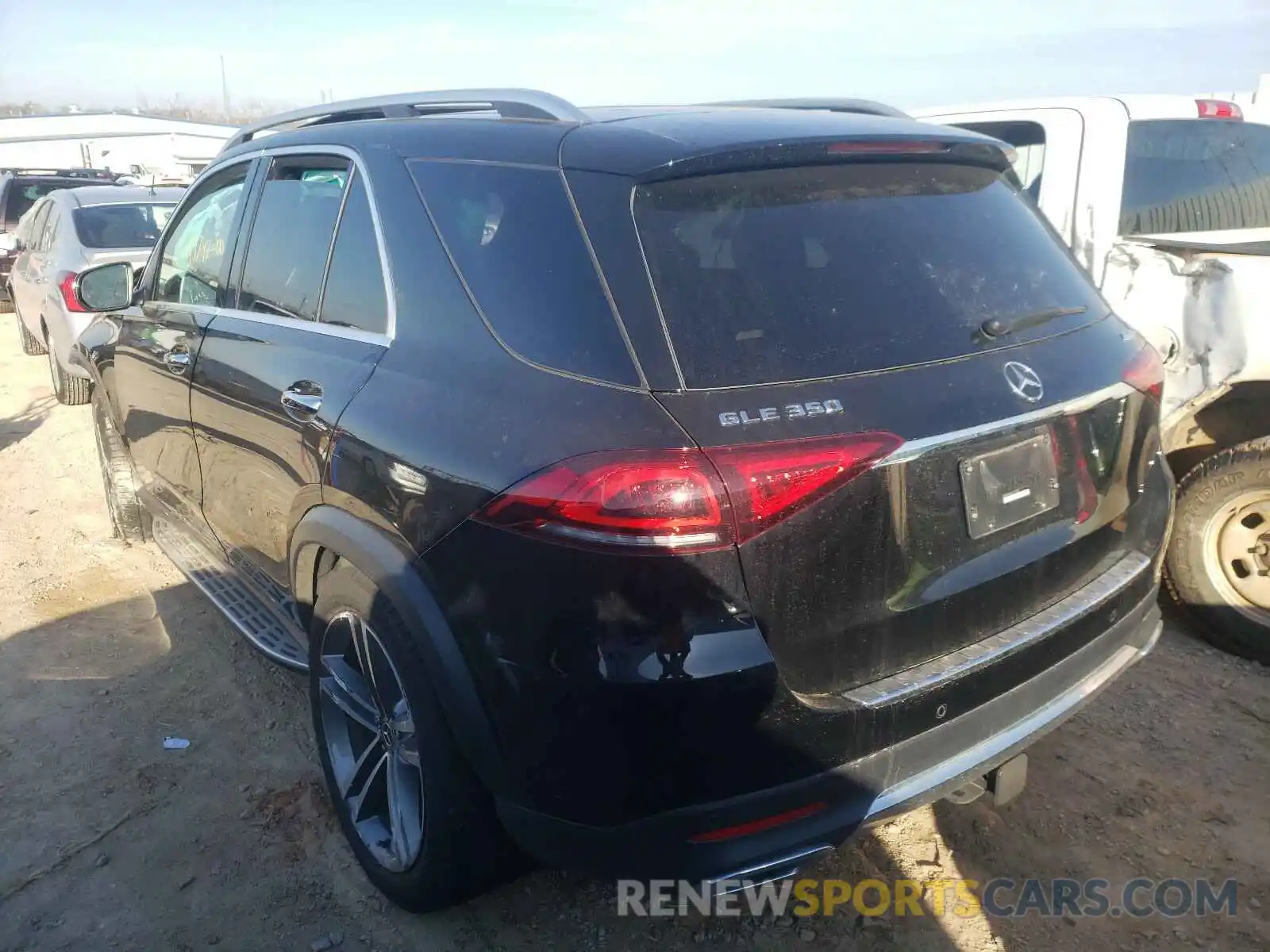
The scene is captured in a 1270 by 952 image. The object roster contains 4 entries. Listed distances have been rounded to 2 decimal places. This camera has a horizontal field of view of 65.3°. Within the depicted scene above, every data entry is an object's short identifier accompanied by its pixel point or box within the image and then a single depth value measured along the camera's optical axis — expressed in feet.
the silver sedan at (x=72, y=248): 25.09
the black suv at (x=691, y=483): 6.05
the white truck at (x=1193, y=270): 11.91
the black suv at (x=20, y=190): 45.96
